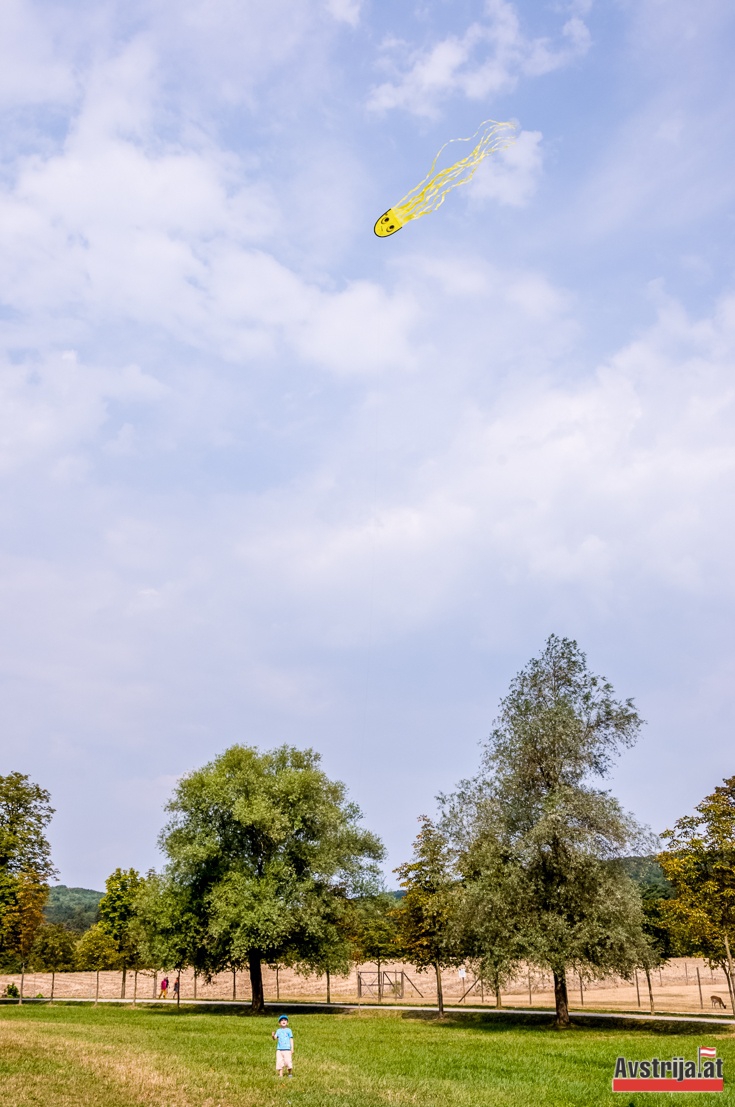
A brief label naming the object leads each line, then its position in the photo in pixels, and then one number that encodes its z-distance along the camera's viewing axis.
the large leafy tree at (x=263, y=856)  52.06
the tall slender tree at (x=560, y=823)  39.22
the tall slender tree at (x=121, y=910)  68.38
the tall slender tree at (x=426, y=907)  50.31
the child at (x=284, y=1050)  23.23
